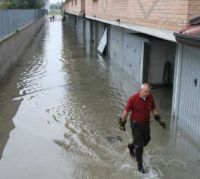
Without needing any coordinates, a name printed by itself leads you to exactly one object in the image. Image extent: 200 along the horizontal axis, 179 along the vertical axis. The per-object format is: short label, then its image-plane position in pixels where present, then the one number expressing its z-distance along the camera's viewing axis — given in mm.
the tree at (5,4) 33122
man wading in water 5538
